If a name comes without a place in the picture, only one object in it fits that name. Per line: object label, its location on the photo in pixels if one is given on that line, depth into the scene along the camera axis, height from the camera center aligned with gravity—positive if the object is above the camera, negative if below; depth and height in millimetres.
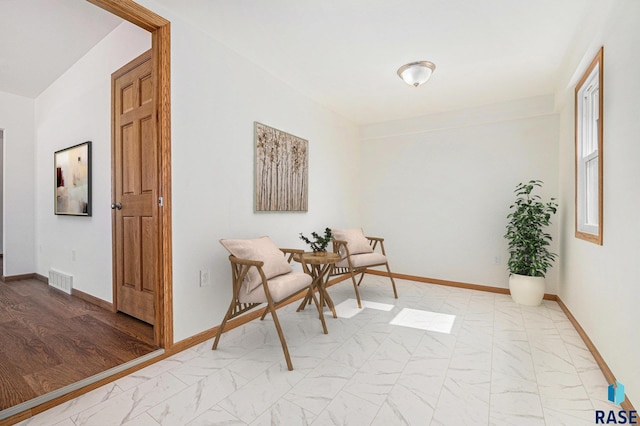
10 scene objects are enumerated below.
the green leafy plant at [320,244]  3041 -346
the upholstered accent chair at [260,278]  2113 -531
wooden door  2543 +193
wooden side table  2670 -548
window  2385 +474
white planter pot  3273 -871
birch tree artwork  3008 +432
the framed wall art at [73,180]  3164 +336
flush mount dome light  2777 +1289
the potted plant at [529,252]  3287 -473
